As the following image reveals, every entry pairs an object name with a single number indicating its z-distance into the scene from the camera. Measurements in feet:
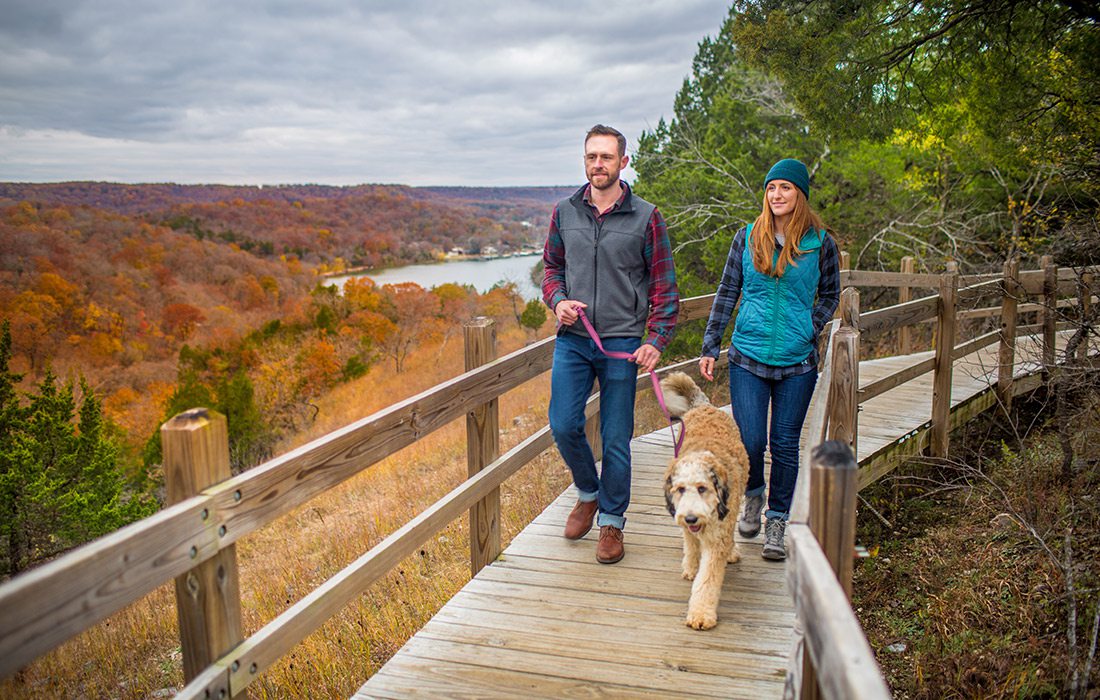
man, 12.44
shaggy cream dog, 10.85
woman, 12.26
